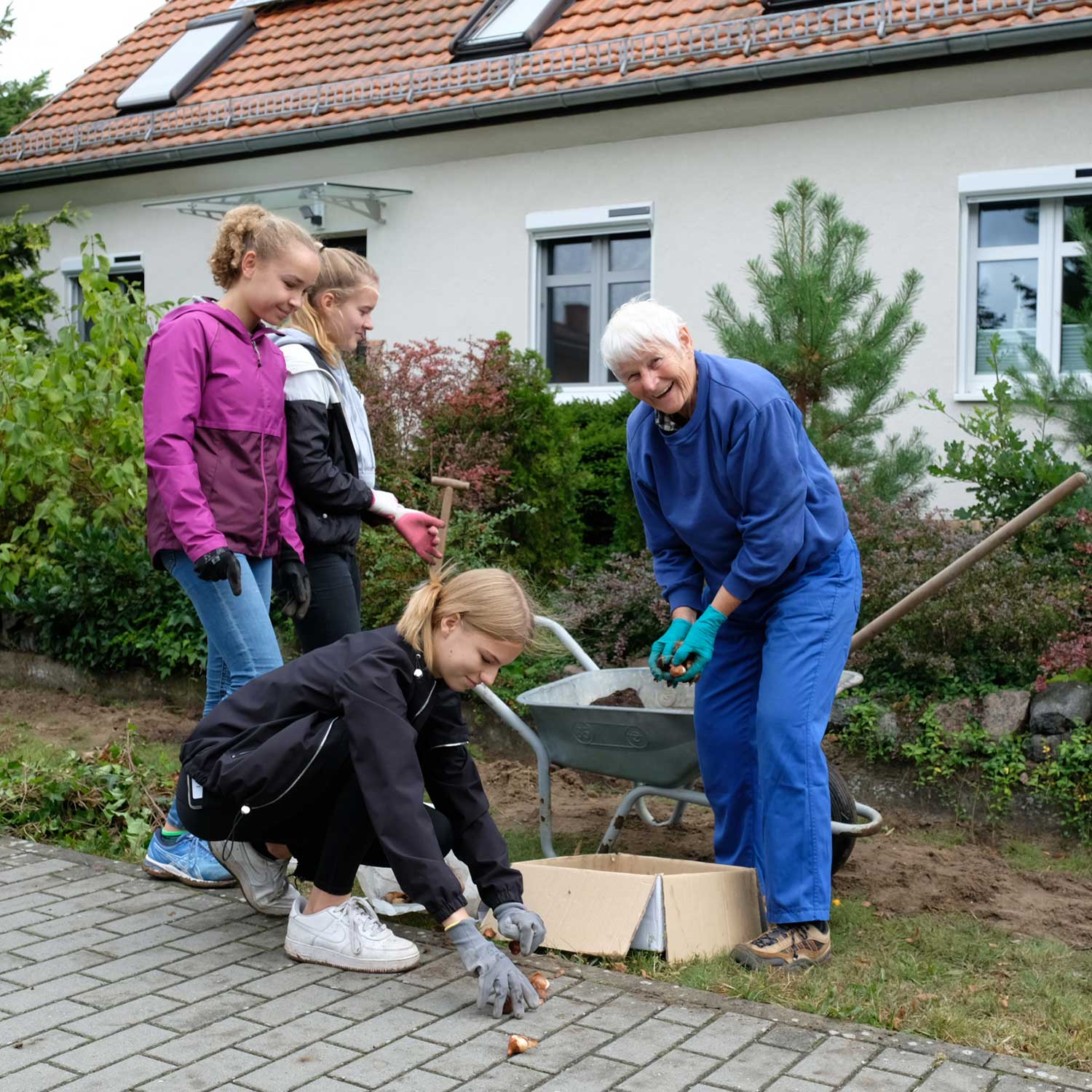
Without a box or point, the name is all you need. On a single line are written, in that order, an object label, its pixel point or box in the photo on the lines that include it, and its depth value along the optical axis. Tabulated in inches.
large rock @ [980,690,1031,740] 216.5
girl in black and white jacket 159.9
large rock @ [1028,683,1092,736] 212.7
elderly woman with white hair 147.5
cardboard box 144.2
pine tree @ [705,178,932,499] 250.8
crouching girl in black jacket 128.5
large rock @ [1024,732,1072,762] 210.4
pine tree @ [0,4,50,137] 733.3
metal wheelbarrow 163.5
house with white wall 401.1
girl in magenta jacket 149.6
